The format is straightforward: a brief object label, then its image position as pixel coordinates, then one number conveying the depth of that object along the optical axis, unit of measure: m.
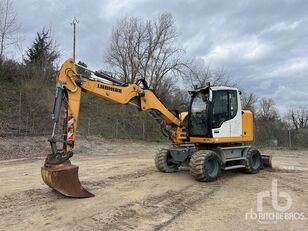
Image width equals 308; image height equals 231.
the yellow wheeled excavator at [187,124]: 4.81
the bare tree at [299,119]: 29.23
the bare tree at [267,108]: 34.45
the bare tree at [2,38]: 18.25
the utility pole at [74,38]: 26.02
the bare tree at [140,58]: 25.35
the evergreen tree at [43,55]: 20.15
